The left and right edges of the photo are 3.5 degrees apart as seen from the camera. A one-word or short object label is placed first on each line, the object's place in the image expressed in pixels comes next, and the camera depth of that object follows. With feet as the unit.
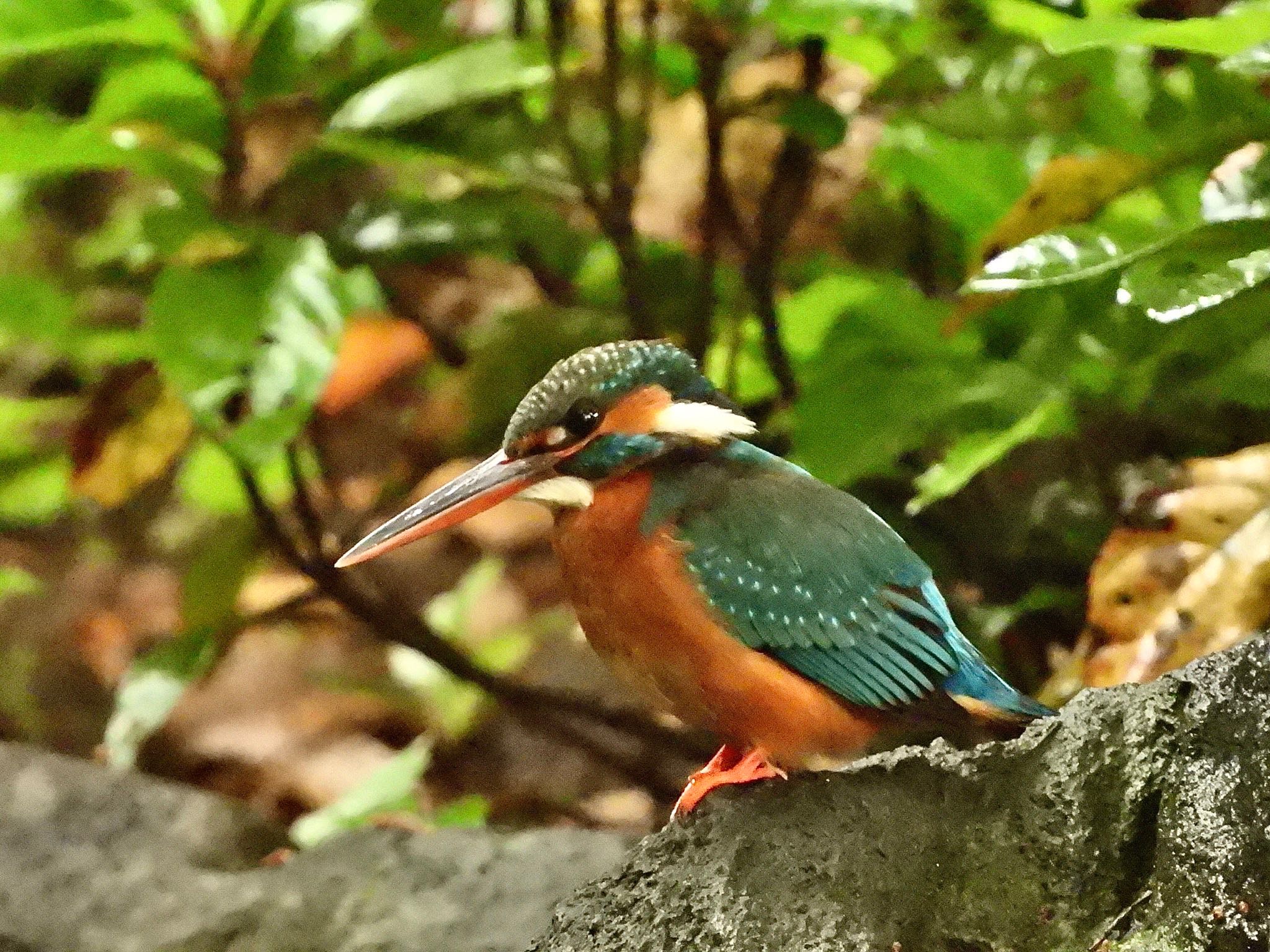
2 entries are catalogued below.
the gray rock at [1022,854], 12.62
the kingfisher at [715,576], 12.71
